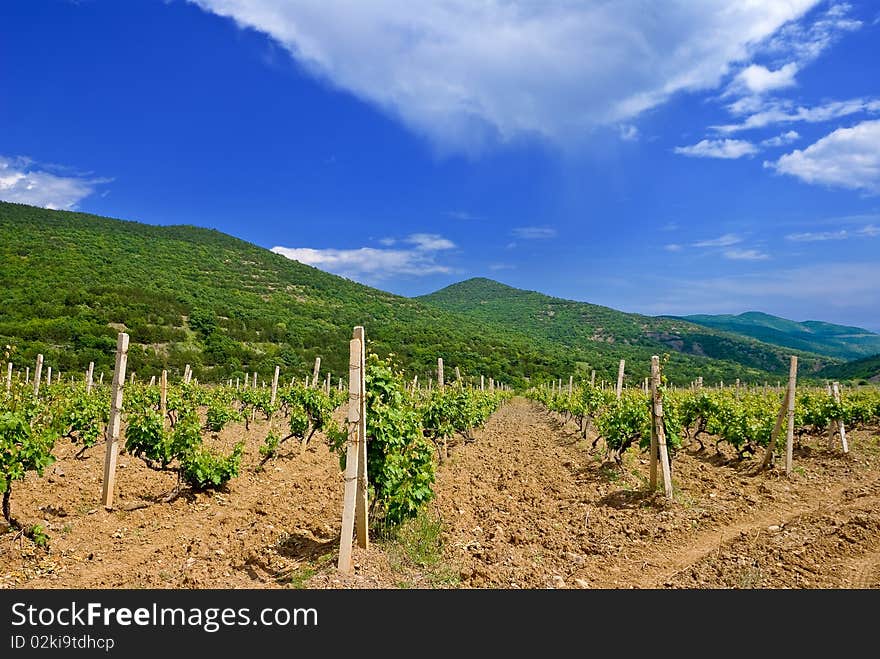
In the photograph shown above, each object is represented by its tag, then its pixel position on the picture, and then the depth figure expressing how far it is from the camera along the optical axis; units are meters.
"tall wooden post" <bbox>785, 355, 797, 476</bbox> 9.67
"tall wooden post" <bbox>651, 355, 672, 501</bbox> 8.23
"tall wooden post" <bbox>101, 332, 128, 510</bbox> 7.59
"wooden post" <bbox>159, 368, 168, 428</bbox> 9.32
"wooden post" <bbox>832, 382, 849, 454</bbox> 12.67
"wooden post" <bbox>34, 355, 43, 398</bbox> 14.50
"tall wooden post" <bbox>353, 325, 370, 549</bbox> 5.48
